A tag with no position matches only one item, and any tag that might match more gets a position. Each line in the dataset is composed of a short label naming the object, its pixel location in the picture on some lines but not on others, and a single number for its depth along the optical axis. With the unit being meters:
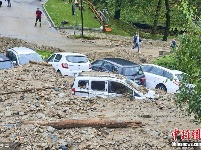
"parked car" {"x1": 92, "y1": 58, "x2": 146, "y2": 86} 22.25
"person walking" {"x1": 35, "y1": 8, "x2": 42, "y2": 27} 38.07
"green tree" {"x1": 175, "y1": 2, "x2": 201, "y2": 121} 10.71
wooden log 13.81
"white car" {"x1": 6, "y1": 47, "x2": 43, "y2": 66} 24.48
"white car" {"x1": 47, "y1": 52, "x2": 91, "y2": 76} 23.22
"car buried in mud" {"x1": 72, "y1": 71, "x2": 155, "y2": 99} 17.95
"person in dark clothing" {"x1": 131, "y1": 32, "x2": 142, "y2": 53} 32.82
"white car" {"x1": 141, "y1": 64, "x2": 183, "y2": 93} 22.31
